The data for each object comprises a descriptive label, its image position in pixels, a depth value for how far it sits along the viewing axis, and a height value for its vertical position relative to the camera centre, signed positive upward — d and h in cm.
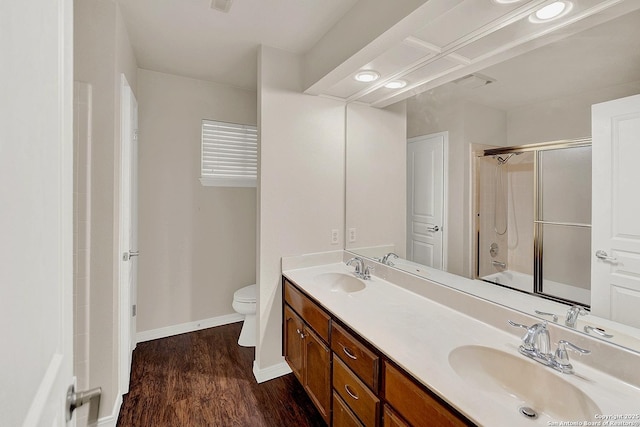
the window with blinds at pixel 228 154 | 293 +61
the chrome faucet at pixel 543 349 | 97 -48
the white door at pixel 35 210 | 37 +0
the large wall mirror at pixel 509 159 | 104 +27
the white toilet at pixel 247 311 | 264 -89
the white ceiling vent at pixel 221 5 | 168 +122
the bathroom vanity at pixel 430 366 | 88 -54
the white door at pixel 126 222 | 189 -7
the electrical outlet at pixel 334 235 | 243 -18
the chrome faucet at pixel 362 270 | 205 -41
